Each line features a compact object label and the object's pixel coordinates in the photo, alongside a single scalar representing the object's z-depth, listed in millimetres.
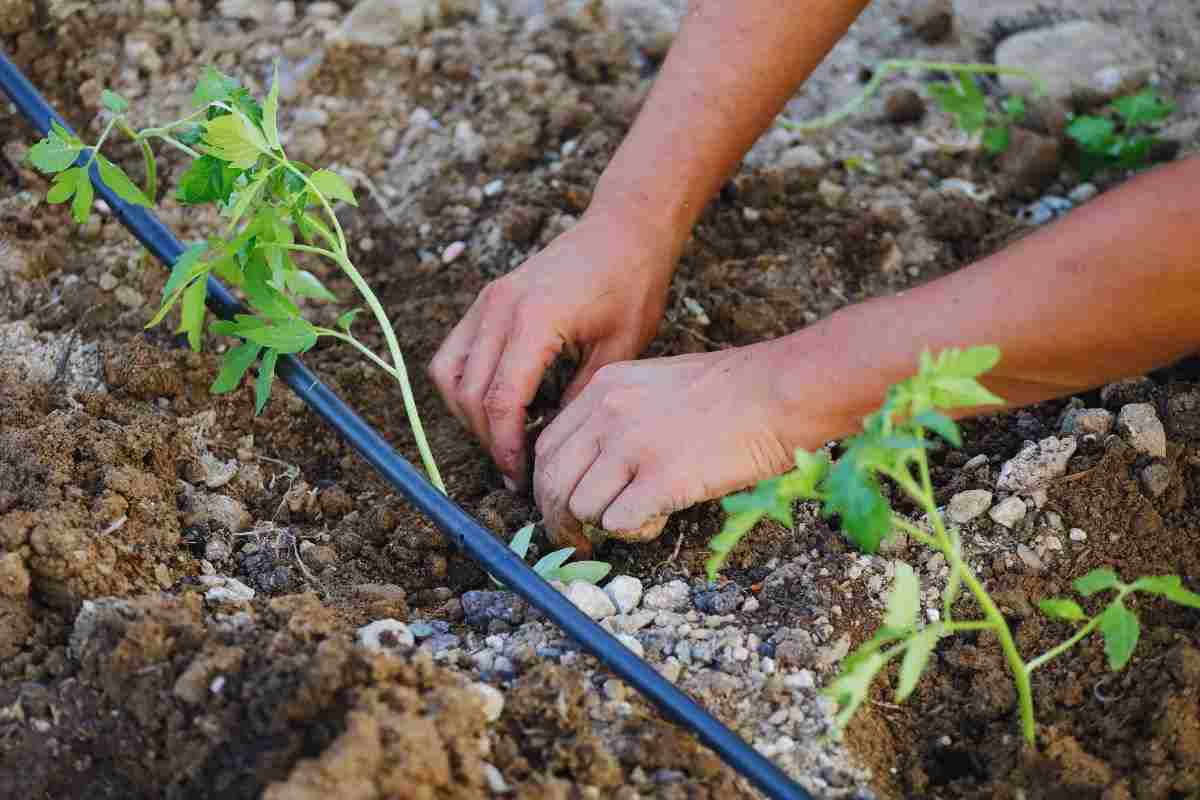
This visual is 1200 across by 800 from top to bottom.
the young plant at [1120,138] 1535
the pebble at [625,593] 1241
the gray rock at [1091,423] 1299
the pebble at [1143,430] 1281
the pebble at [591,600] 1230
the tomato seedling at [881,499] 1082
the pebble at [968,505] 1277
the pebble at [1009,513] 1270
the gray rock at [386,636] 1187
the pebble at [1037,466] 1283
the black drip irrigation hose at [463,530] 1149
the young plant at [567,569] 1248
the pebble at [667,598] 1247
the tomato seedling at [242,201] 1237
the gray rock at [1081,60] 1610
